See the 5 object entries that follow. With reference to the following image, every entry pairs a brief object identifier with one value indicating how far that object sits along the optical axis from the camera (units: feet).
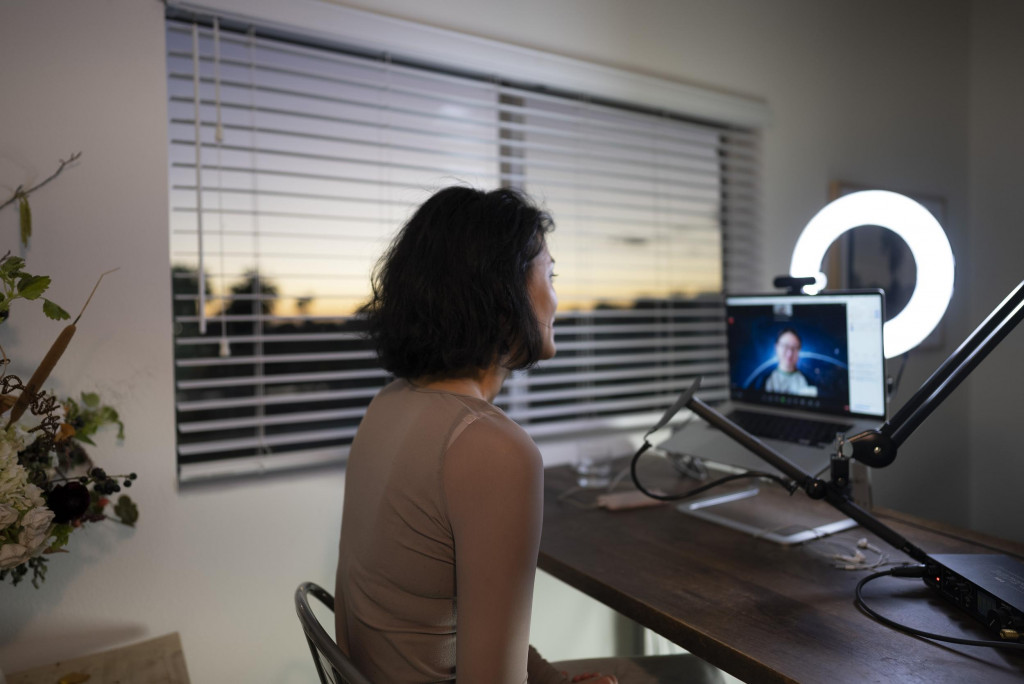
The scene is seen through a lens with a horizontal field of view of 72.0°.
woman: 2.97
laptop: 5.04
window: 5.33
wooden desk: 3.15
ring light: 4.99
